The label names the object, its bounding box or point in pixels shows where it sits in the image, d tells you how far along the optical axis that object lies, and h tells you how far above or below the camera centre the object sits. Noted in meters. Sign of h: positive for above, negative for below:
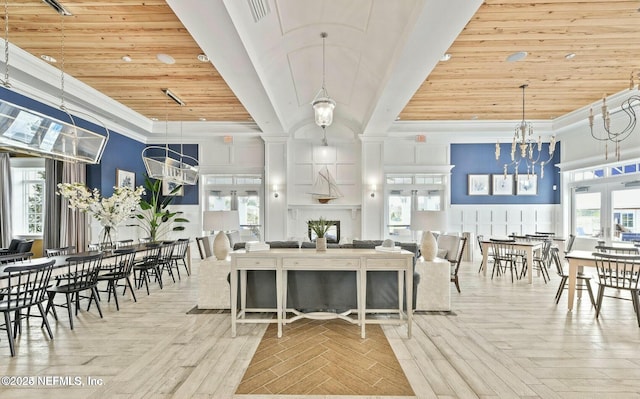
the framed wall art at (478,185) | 8.59 +0.51
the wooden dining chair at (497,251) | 6.09 -0.99
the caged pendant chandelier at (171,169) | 5.49 +0.62
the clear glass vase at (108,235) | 4.61 -0.51
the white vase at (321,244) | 3.58 -0.48
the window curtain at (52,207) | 6.09 -0.11
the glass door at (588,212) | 7.06 -0.22
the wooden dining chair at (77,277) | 3.59 -0.97
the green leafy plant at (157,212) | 7.61 -0.27
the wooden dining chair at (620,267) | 3.67 -0.79
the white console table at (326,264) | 3.34 -0.68
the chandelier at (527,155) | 8.30 +1.32
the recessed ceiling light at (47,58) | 4.36 +2.05
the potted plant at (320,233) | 3.58 -0.36
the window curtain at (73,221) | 6.06 -0.38
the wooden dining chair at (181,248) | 6.10 -1.02
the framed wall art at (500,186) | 8.55 +0.48
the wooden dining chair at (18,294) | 2.87 -0.91
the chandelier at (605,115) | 3.23 +0.98
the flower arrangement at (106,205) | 4.39 -0.05
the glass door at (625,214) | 6.21 -0.22
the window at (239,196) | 8.62 +0.18
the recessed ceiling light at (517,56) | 4.32 +2.11
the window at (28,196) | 7.51 +0.14
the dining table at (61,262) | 2.93 -0.73
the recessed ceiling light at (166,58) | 4.39 +2.09
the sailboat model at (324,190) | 7.39 +0.31
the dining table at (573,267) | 4.07 -0.87
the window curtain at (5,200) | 6.27 +0.03
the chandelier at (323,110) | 3.80 +1.15
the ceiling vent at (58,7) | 3.22 +2.10
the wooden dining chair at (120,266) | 4.33 -0.96
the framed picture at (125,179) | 7.19 +0.56
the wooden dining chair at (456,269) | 5.09 -1.17
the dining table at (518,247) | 5.77 -0.85
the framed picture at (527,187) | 8.47 +0.45
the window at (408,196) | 8.60 +0.20
